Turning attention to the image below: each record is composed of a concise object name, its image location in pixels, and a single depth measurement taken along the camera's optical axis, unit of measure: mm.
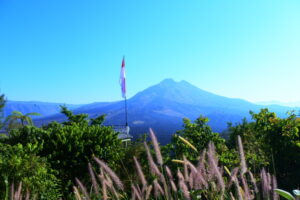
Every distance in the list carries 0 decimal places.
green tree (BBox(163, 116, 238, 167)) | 6484
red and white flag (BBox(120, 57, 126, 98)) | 18406
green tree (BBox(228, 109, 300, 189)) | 7082
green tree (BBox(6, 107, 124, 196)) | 7016
